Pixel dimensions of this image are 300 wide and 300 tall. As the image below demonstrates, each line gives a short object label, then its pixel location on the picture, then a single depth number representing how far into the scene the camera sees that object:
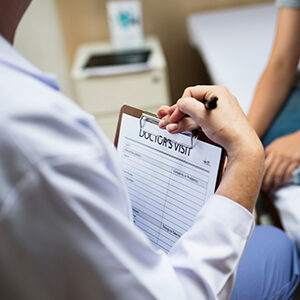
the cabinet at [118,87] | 1.65
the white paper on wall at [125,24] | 1.82
